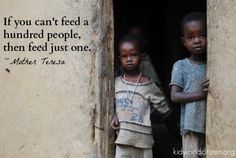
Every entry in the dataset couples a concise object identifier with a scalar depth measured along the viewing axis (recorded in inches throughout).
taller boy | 180.8
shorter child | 188.3
